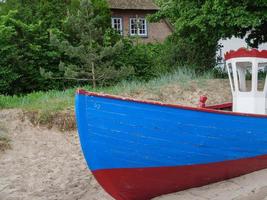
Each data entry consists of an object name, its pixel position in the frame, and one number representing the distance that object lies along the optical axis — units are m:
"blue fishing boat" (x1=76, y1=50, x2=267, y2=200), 7.28
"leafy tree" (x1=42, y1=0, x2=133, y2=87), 13.79
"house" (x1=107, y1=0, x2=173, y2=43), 32.44
